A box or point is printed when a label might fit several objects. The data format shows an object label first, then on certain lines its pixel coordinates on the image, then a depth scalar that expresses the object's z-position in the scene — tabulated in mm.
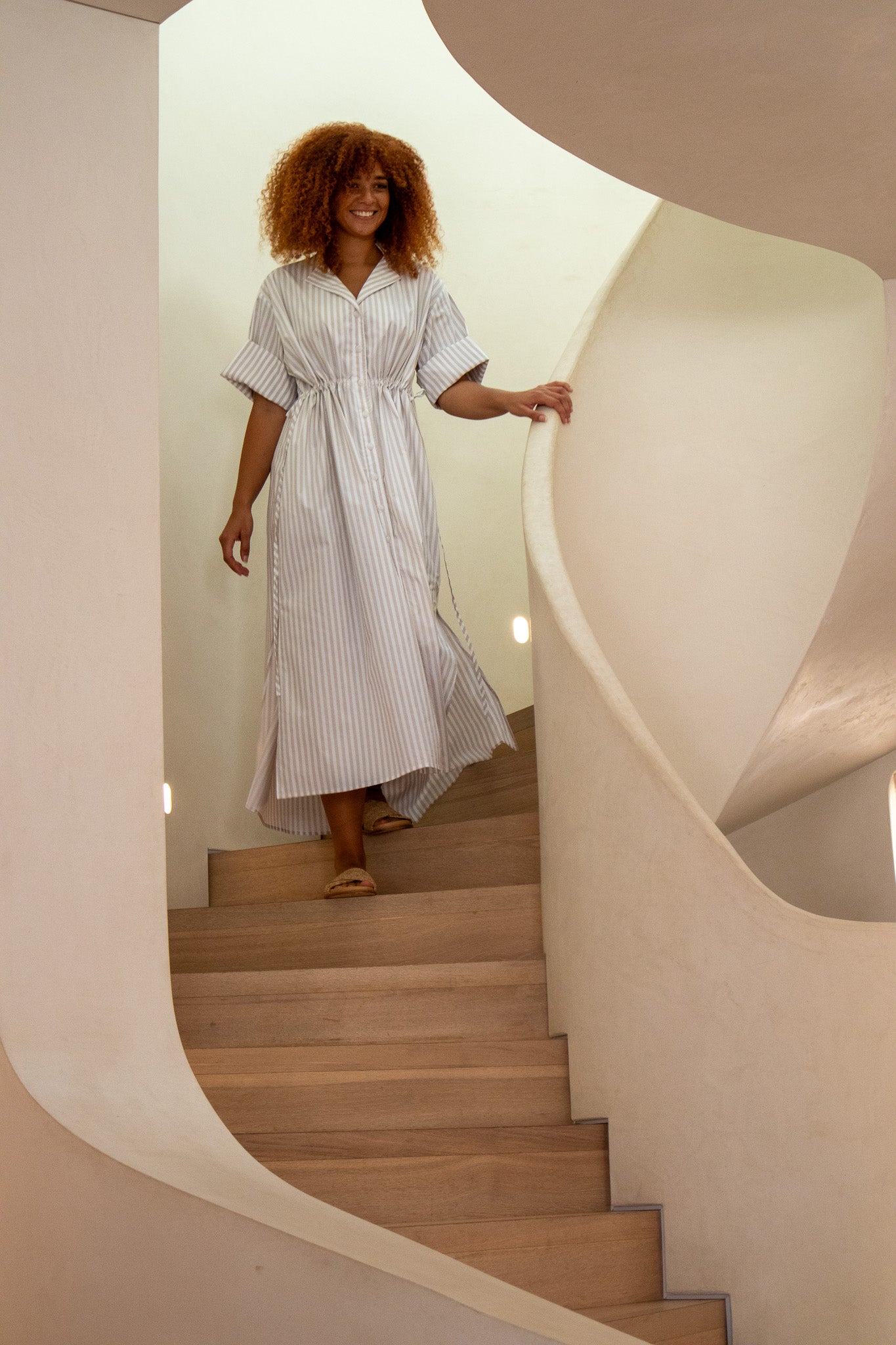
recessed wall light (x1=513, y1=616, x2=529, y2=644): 4508
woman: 3145
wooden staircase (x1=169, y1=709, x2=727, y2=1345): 2307
